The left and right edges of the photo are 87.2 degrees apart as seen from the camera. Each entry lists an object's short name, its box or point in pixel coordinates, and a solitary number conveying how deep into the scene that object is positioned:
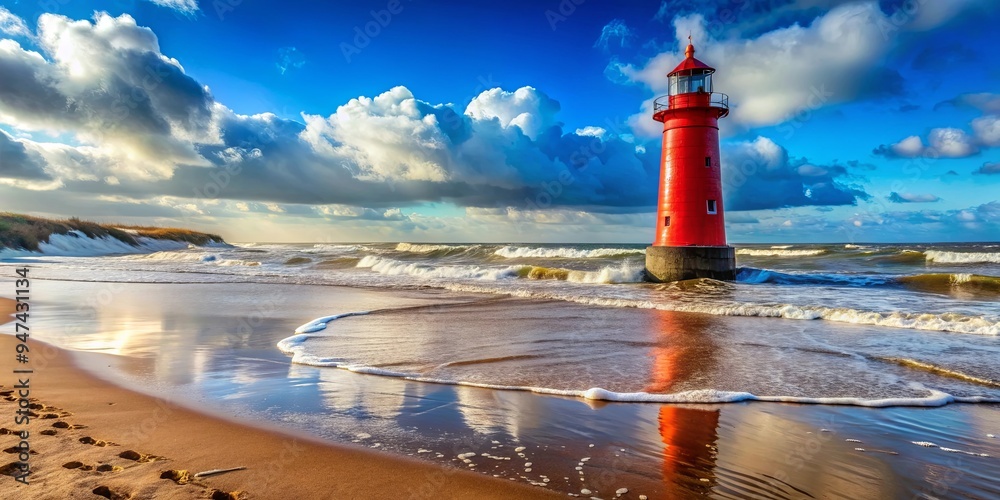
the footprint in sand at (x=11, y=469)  2.86
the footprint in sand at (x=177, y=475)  2.92
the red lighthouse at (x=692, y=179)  16.20
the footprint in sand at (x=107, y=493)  2.62
